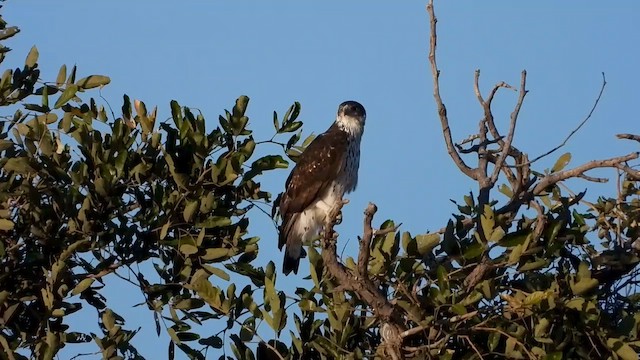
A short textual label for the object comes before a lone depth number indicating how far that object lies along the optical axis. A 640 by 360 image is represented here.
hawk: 18.77
